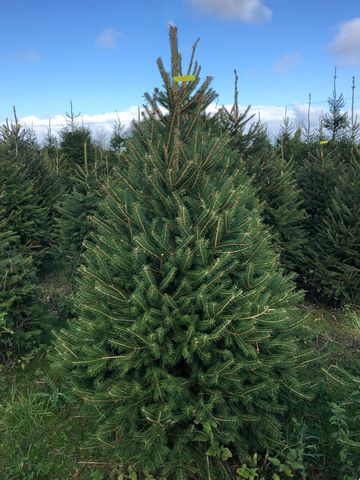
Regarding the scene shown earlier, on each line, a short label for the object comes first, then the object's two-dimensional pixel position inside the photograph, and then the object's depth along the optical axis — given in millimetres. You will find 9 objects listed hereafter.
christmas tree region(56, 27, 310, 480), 2406
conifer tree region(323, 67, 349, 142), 17372
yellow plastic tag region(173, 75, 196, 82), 2935
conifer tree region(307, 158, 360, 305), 6125
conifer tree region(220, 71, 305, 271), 6441
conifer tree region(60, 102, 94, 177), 16406
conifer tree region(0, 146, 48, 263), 6926
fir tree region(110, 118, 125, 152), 19291
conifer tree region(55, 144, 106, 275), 6539
